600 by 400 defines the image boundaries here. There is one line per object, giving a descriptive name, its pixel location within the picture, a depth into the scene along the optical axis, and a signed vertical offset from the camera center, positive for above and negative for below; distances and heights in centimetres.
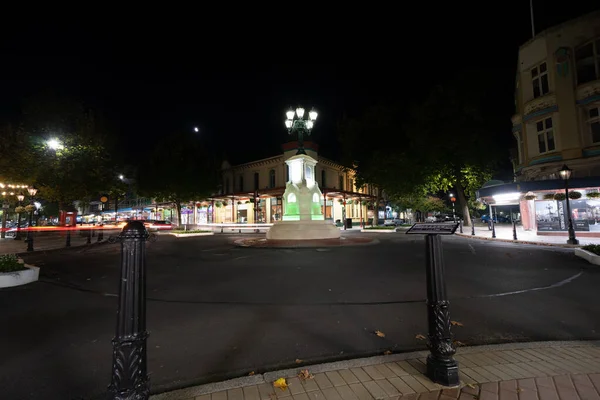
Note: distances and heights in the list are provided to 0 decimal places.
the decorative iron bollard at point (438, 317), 259 -102
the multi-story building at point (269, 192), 3931 +338
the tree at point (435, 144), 2591 +660
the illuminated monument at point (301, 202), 1688 +96
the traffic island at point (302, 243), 1448 -146
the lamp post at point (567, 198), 1389 +42
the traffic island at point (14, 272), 689 -117
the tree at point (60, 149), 1712 +570
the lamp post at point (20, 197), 2028 +215
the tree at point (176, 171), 3381 +615
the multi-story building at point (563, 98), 1738 +713
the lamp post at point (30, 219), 1551 +50
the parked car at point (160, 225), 3726 -47
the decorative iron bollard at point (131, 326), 204 -78
